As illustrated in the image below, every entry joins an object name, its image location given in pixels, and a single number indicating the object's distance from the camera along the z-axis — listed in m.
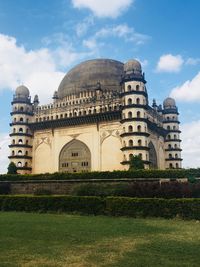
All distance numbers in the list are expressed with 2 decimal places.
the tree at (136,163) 38.34
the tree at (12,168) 45.19
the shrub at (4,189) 34.04
